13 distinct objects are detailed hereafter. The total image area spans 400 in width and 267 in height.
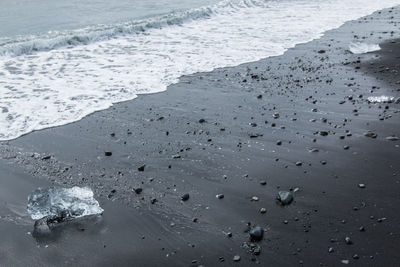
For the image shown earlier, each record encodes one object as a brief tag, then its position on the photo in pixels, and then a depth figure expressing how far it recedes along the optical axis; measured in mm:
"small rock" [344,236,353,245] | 4785
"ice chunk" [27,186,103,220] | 5539
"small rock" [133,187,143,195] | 6148
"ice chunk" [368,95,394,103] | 9295
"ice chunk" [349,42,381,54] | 13992
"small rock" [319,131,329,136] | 7797
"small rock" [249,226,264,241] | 4961
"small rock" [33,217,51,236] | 5250
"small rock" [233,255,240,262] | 4632
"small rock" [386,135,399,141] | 7406
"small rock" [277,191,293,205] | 5672
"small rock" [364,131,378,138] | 7594
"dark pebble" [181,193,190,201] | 5921
